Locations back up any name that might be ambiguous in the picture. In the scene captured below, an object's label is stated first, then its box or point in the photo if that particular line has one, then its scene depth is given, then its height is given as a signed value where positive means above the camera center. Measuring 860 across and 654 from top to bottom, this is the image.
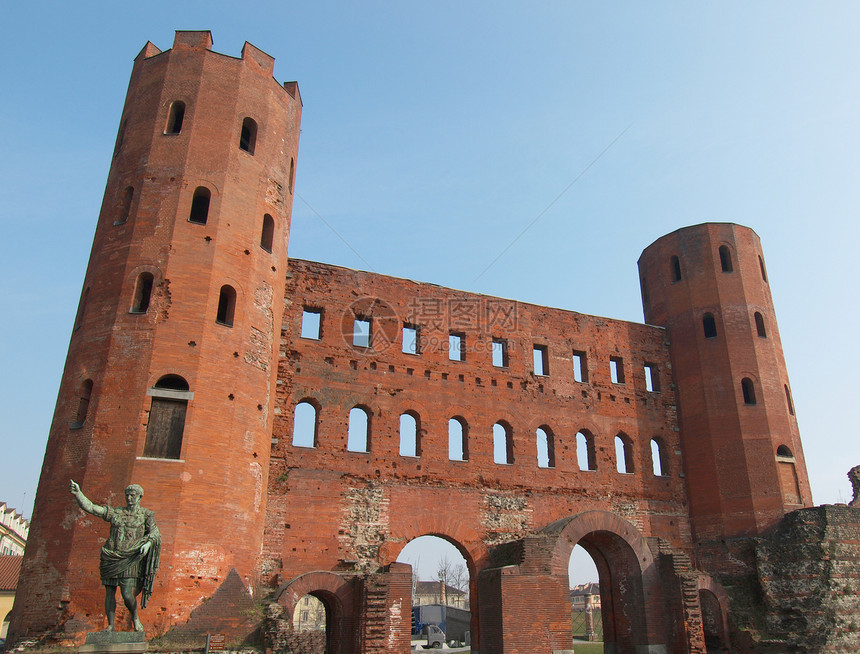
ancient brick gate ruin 14.23 +4.58
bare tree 68.41 +4.11
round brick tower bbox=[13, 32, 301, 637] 13.54 +5.66
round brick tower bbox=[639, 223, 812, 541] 20.98 +7.28
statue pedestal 9.20 -0.32
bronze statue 9.67 +0.88
